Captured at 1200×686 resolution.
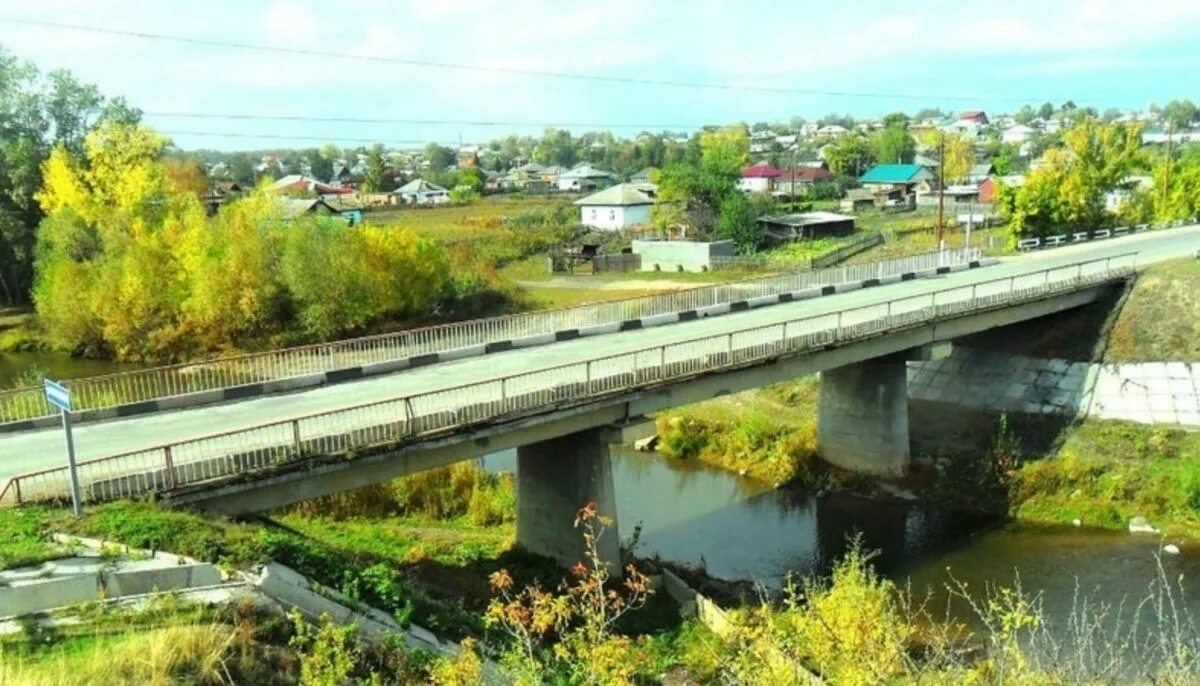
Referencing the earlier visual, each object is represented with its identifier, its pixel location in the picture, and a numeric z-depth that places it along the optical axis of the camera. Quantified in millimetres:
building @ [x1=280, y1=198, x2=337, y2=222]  60981
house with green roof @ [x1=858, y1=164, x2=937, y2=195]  108125
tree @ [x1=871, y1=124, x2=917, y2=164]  145375
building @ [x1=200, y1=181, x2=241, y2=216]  79000
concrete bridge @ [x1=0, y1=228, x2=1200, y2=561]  16578
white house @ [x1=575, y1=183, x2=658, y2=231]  86625
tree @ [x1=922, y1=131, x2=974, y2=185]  107625
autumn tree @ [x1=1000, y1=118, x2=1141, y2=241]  56562
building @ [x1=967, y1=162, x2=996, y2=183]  112888
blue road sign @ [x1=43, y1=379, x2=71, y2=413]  13703
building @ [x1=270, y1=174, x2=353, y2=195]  127544
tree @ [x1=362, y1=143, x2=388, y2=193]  147500
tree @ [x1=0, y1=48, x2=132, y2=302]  65438
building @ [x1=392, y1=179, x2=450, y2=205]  129438
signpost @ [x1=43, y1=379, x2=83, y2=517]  13711
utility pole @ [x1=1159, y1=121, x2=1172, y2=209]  66000
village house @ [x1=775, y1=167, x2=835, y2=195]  120625
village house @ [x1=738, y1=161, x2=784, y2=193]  124125
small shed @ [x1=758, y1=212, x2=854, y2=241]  73812
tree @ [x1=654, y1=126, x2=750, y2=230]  76562
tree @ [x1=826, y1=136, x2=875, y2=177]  136750
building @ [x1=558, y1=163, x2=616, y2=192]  150738
